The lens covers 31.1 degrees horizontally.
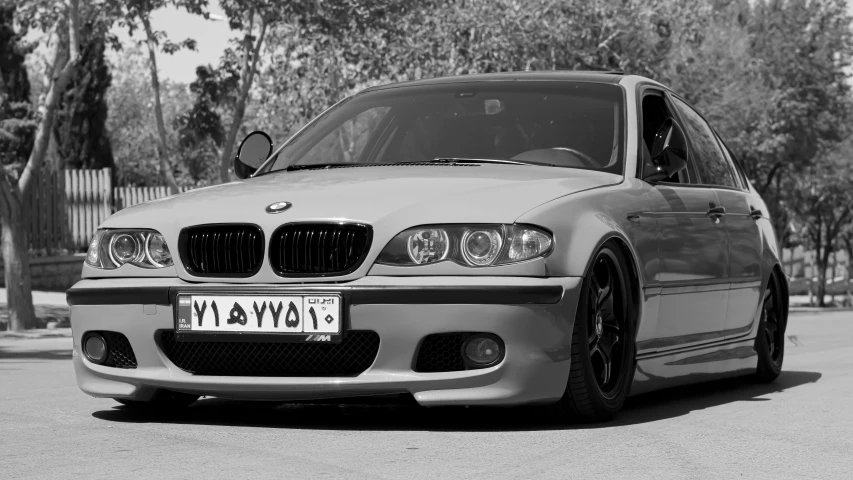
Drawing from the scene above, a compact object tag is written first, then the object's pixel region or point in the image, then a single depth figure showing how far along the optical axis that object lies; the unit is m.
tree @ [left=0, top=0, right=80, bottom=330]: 17.84
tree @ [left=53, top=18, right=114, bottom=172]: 41.91
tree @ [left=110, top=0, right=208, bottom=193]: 19.97
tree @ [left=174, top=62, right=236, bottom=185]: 23.66
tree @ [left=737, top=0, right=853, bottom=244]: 38.59
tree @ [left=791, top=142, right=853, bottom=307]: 51.88
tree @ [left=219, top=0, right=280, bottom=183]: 21.72
